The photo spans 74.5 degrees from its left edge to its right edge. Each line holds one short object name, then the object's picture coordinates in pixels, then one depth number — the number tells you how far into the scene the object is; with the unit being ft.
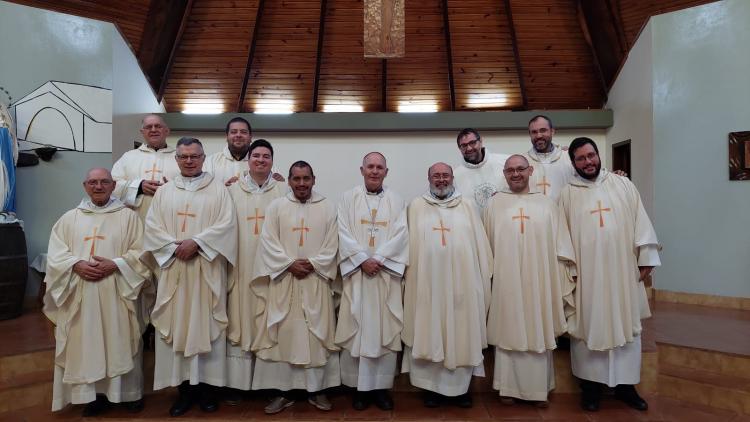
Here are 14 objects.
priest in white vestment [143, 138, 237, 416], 12.37
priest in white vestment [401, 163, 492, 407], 12.48
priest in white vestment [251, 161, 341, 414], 12.53
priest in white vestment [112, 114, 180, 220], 15.66
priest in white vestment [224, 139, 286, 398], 13.07
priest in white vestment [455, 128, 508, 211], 15.74
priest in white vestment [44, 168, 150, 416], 12.09
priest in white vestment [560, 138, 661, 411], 12.56
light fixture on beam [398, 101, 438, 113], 30.40
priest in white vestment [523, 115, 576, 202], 15.23
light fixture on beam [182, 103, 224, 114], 29.89
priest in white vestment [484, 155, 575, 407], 12.61
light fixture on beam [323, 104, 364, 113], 30.45
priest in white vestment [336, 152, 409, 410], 12.51
